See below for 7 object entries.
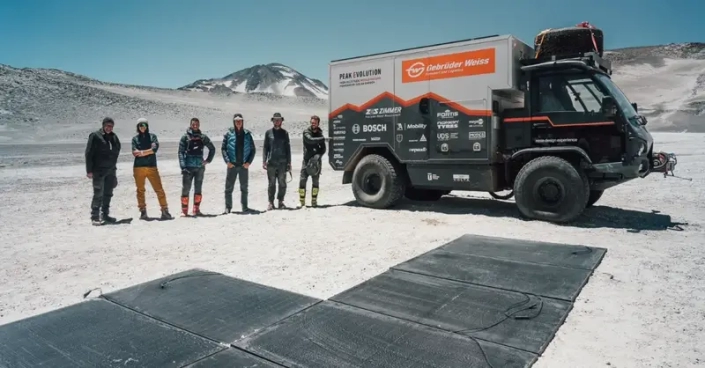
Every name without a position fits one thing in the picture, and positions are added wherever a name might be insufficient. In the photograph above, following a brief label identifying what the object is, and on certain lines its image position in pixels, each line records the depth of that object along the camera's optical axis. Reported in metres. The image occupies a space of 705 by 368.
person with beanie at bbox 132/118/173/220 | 8.14
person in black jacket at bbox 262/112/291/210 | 9.11
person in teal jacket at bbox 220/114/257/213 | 8.77
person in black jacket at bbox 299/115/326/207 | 9.26
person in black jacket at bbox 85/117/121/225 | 7.84
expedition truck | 6.89
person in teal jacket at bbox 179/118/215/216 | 8.41
